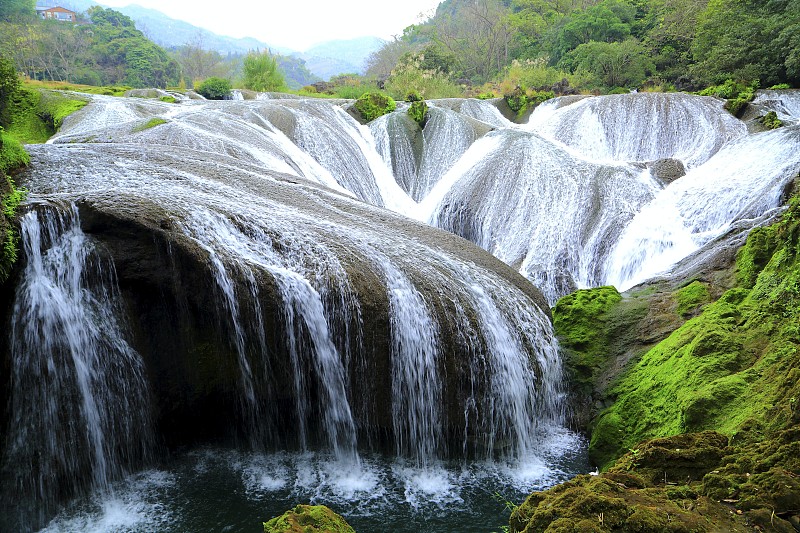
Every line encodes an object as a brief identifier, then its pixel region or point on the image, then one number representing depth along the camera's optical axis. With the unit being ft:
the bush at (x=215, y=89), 84.12
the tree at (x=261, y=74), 100.53
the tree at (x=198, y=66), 221.05
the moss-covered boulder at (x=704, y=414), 9.81
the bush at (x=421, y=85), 85.71
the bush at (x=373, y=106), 59.67
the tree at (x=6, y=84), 46.14
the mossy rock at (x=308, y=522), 11.51
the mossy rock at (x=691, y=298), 22.44
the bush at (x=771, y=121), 42.63
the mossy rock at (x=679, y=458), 11.60
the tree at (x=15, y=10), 165.41
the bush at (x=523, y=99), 67.82
